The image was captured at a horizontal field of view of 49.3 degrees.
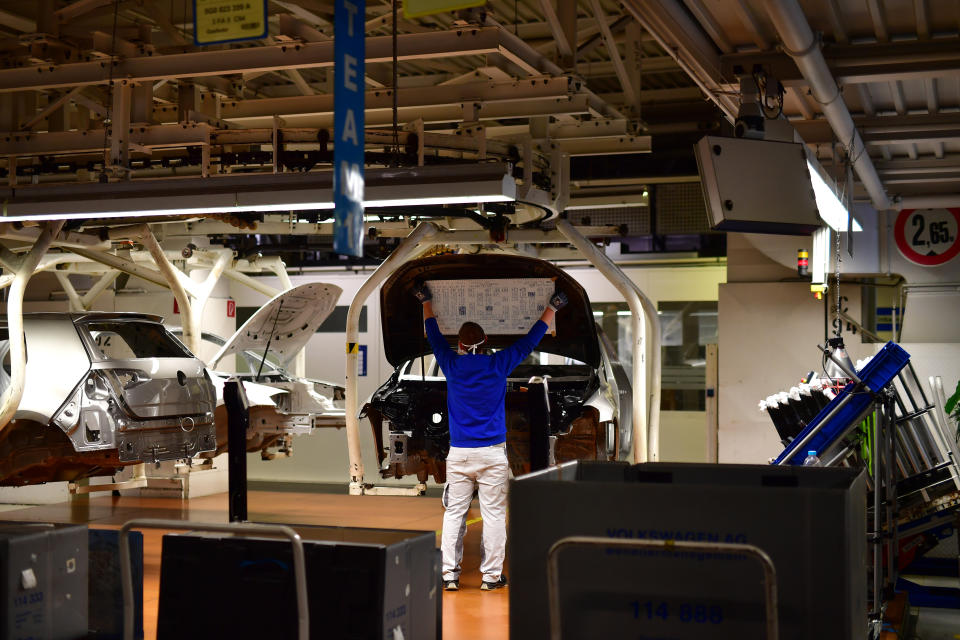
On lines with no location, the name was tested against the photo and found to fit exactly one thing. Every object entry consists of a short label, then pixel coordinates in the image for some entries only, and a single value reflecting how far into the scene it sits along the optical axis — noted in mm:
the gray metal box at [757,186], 5750
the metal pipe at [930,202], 9617
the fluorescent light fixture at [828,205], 6695
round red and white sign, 10234
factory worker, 7293
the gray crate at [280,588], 3426
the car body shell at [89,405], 7859
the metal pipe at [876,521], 5652
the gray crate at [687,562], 2561
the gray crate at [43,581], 3715
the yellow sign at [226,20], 5188
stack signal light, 10523
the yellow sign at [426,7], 4258
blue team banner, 4066
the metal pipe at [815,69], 4832
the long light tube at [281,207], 6398
